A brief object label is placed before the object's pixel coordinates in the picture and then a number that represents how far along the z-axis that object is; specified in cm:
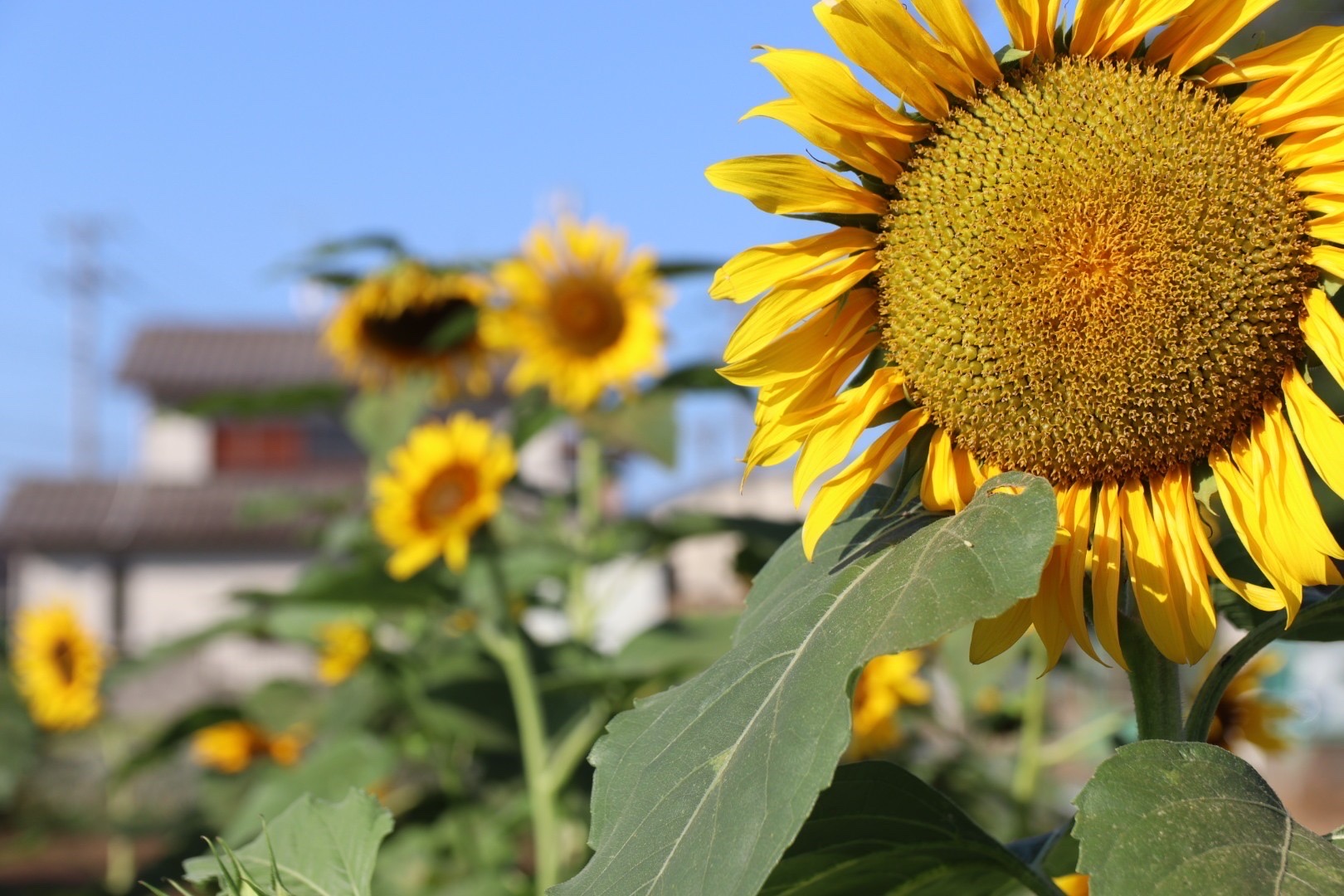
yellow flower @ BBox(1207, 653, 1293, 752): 232
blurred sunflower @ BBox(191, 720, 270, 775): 418
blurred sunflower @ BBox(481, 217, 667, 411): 331
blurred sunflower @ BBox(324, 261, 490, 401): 330
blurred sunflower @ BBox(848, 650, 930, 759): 294
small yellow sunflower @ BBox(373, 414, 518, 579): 257
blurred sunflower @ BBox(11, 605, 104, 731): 493
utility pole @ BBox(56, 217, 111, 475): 3516
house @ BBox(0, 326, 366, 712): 2212
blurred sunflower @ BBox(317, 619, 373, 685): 333
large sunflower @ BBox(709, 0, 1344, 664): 81
